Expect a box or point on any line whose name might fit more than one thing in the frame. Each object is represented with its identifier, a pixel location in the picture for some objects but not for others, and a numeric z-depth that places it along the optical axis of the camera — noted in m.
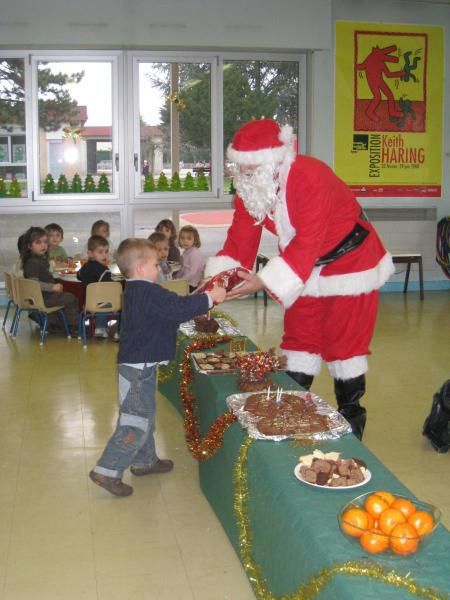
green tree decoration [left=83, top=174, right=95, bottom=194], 9.83
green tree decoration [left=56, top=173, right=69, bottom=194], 9.80
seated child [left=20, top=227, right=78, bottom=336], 7.46
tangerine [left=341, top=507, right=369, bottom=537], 2.19
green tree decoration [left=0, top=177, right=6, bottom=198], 9.70
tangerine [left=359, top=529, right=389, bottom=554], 2.14
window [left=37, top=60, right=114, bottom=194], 9.61
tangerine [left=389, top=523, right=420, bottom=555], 2.12
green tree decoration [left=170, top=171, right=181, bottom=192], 10.02
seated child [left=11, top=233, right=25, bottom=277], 7.84
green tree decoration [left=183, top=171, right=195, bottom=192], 10.09
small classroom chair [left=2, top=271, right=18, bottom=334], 7.52
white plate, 2.53
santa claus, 3.60
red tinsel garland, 3.33
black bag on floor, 4.55
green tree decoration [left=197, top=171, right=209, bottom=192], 10.12
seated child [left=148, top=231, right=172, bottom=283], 7.53
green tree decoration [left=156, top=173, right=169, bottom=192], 9.97
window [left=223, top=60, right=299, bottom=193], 9.92
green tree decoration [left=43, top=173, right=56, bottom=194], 9.76
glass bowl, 2.12
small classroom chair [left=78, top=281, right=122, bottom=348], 7.11
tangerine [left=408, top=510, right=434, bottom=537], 2.19
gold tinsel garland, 2.00
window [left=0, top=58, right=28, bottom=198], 9.50
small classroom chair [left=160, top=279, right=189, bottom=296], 7.09
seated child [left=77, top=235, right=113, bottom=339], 7.35
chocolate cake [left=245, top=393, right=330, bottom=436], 2.99
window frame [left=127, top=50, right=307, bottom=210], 9.68
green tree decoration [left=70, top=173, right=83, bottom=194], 9.83
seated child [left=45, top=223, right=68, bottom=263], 8.60
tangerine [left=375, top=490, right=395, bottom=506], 2.32
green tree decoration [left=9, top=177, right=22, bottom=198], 9.70
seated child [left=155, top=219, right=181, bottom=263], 8.44
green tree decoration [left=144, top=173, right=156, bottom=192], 9.92
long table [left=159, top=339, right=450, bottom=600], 2.04
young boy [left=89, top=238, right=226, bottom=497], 3.82
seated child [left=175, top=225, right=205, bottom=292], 7.88
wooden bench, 10.05
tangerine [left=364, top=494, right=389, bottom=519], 2.27
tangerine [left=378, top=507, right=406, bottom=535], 2.20
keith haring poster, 9.95
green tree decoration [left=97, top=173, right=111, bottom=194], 9.86
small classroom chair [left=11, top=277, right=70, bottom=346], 7.25
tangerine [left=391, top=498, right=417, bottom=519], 2.26
